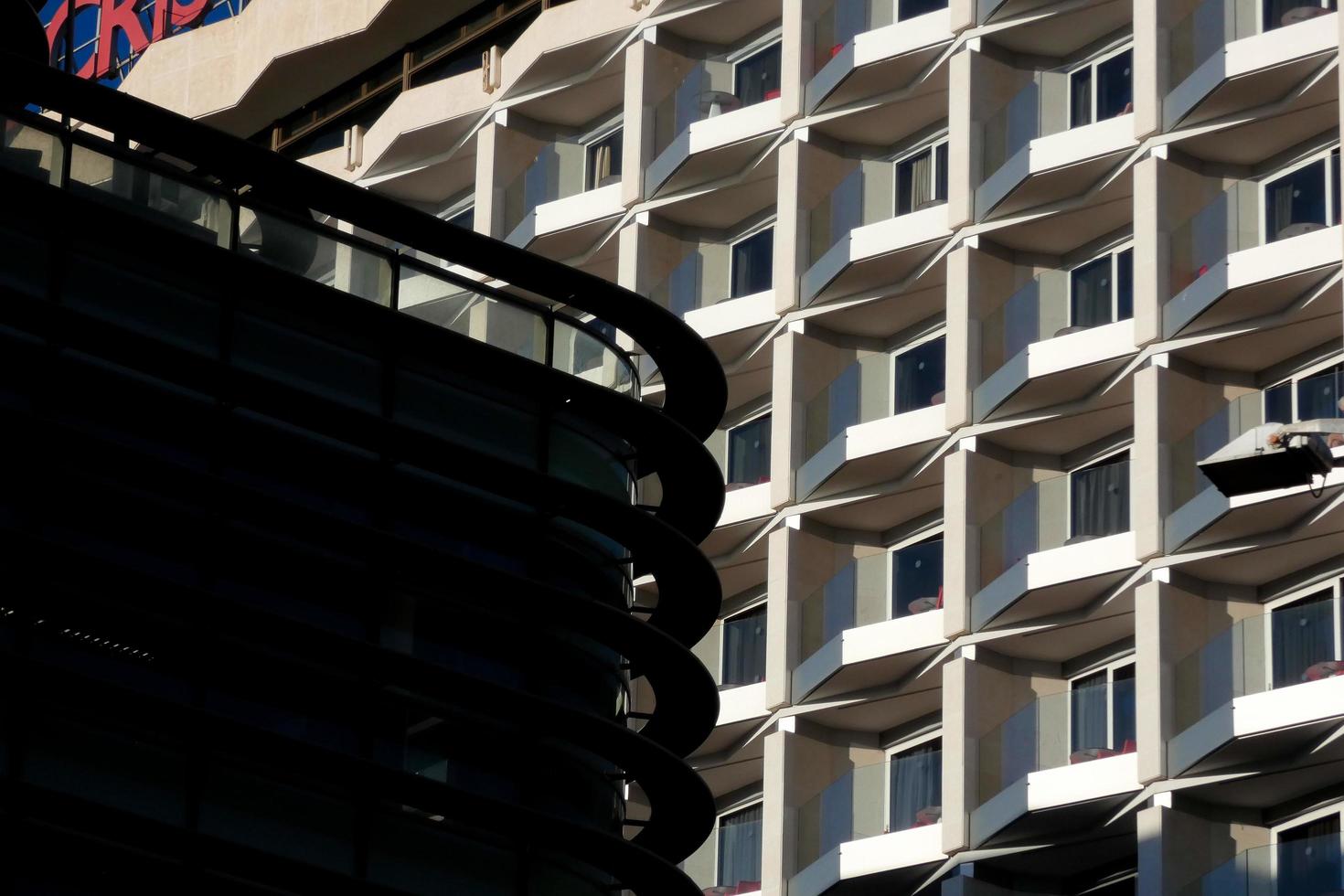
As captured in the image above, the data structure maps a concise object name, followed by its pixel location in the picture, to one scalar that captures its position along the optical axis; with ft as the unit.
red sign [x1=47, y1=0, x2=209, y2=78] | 251.19
